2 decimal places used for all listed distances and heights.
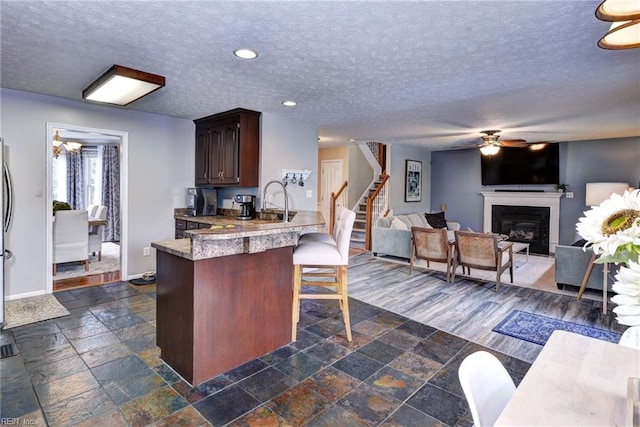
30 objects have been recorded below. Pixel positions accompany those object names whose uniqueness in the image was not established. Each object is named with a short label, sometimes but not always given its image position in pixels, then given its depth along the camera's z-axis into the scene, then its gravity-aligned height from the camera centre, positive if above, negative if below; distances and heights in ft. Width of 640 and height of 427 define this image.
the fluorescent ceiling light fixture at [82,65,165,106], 9.53 +3.50
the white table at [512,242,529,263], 19.02 -2.35
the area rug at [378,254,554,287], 16.93 -3.55
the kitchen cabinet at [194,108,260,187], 14.62 +2.47
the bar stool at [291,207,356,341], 9.15 -1.51
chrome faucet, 14.62 +0.13
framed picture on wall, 26.68 +1.89
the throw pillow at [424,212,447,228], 24.57 -1.09
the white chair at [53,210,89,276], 16.46 -1.84
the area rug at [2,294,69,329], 10.68 -3.73
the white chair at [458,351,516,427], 3.18 -1.84
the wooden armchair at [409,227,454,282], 16.38 -2.06
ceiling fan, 18.25 +3.36
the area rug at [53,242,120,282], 16.79 -3.56
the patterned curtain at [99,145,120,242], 26.35 +1.34
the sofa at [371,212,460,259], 20.10 -1.90
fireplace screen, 24.40 -1.35
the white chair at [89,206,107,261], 19.74 -2.23
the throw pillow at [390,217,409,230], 20.53 -1.23
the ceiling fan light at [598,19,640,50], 4.96 +2.53
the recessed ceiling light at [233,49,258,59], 8.32 +3.73
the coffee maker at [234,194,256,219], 14.91 -0.27
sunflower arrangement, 2.39 -0.23
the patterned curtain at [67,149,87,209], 26.11 +1.70
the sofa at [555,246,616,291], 13.98 -2.60
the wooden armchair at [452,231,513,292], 14.90 -2.12
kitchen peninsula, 7.28 -2.18
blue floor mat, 10.23 -3.90
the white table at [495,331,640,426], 2.66 -1.64
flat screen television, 23.62 +2.94
